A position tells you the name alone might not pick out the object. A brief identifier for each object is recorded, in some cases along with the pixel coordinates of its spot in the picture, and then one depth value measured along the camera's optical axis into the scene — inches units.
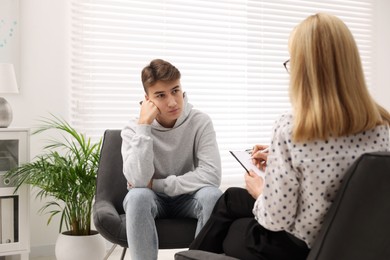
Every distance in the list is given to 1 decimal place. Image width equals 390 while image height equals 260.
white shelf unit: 118.1
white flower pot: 119.9
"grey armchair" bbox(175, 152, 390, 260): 49.8
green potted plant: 116.7
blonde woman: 53.4
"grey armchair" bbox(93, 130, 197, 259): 94.7
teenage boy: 96.9
